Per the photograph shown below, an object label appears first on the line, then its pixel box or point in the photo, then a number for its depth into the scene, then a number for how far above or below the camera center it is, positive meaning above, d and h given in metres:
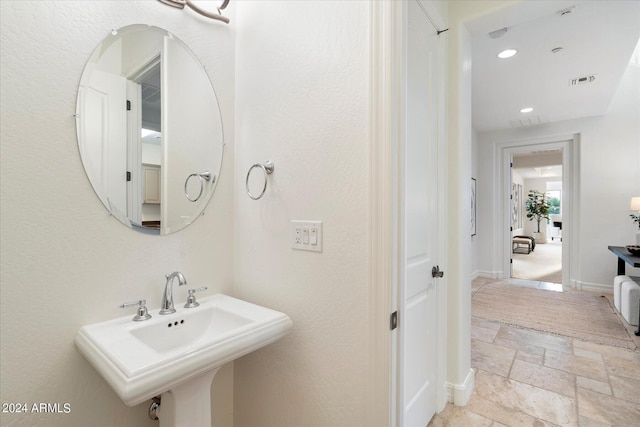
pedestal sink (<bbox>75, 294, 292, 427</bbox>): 0.81 -0.45
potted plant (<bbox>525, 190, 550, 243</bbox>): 10.43 +0.12
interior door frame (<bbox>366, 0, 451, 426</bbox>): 1.02 +0.00
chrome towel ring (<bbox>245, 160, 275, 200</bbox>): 1.37 +0.20
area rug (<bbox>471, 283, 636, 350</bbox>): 2.95 -1.22
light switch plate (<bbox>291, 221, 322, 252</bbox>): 1.20 -0.10
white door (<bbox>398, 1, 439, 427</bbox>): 1.50 -0.03
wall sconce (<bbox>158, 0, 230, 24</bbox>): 1.34 +0.97
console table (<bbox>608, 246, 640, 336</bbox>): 2.85 -0.49
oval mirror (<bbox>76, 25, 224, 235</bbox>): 1.13 +0.36
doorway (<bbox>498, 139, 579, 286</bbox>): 4.69 +0.31
